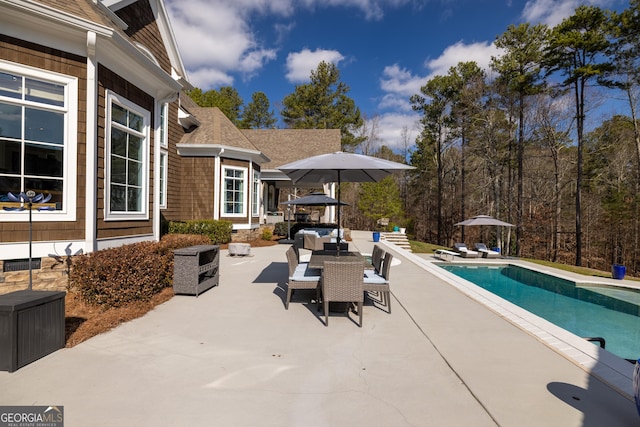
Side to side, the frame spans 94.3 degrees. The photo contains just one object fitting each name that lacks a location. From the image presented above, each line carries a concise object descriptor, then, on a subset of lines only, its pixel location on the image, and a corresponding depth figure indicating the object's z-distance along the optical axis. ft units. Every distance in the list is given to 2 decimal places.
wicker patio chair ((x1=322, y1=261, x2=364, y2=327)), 13.61
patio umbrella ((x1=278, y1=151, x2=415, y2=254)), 16.14
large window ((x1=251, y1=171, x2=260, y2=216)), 48.09
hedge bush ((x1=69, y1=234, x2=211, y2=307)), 15.05
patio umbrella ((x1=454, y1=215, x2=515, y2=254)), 53.62
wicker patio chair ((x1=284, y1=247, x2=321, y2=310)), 15.70
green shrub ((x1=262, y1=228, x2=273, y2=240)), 48.42
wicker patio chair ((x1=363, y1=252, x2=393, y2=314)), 15.28
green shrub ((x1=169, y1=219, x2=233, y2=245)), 37.76
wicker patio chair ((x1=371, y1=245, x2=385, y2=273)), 18.58
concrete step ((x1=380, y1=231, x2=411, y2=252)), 61.26
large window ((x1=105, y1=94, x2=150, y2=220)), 18.76
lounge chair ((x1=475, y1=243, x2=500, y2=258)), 50.72
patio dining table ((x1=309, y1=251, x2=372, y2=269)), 16.65
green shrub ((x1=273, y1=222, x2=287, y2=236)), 56.45
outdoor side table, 17.97
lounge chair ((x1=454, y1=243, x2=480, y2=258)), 51.35
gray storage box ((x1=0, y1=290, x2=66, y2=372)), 9.21
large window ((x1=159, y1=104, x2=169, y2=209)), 37.29
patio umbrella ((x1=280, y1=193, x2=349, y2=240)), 41.91
